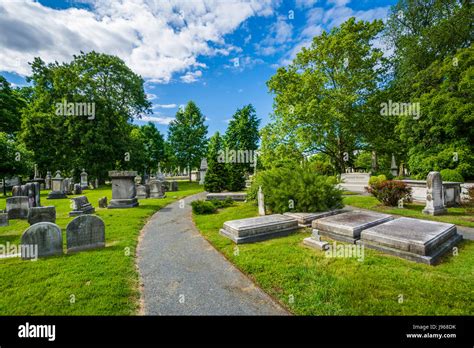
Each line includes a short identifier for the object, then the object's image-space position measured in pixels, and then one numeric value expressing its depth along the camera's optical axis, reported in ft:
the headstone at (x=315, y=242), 17.63
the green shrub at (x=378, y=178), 54.10
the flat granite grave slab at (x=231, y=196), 49.35
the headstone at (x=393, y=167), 80.87
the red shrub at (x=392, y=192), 34.09
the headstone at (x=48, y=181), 88.83
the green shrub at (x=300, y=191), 27.27
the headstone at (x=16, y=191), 39.19
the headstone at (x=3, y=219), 28.84
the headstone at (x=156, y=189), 58.14
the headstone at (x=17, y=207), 33.94
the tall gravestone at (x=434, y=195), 29.18
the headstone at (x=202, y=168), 102.46
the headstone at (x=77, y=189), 71.67
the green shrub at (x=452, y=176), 40.91
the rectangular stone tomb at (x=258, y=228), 20.18
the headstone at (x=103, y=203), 42.26
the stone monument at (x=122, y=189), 41.16
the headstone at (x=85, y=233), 17.99
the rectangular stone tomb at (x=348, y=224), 18.99
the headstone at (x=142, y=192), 57.77
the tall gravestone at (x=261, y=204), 31.07
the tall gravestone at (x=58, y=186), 60.36
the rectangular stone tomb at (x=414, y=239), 14.78
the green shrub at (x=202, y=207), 34.47
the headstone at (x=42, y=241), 16.43
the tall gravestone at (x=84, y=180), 87.29
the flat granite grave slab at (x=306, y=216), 24.66
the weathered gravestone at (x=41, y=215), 26.63
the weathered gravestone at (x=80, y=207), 33.27
